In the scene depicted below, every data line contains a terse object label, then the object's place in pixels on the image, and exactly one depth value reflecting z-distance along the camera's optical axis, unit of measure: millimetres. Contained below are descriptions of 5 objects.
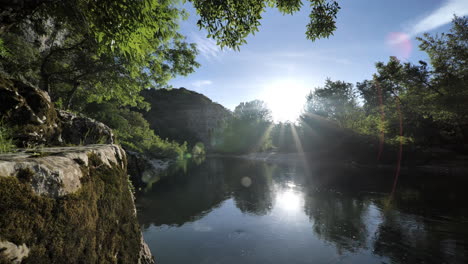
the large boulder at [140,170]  18991
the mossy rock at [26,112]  4633
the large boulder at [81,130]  6859
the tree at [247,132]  66188
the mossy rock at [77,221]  1686
